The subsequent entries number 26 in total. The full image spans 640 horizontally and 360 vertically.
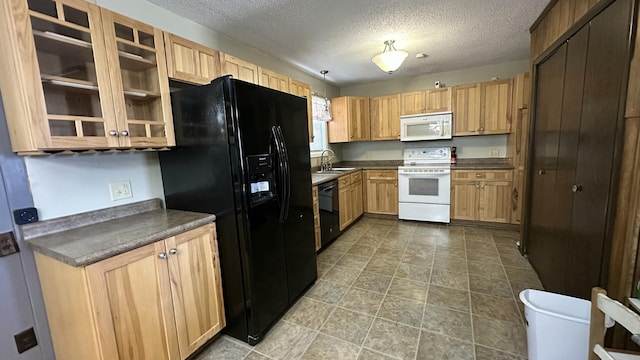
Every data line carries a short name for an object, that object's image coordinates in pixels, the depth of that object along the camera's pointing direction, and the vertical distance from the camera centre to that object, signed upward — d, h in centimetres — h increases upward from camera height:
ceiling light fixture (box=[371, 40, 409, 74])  266 +91
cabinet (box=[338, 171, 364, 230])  373 -78
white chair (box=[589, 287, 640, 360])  87 -68
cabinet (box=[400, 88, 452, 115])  409 +70
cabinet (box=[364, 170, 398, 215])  434 -79
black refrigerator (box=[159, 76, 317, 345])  160 -20
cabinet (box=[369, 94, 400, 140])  448 +51
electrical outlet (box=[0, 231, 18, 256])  130 -41
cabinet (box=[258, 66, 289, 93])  257 +75
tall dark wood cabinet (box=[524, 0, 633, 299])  133 -7
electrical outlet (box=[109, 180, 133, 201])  173 -22
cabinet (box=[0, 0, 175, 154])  119 +44
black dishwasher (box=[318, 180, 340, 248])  315 -82
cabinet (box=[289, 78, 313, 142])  303 +74
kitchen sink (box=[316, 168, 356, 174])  399 -37
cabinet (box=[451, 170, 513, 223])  365 -79
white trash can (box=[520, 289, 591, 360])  125 -98
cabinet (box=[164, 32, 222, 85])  178 +70
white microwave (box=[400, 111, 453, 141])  407 +29
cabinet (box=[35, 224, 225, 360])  116 -74
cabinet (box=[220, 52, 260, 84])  217 +75
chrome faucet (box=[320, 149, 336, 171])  447 -24
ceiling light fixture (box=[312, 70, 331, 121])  424 +71
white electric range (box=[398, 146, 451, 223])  395 -72
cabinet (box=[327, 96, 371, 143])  454 +50
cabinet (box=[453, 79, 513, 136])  375 +50
